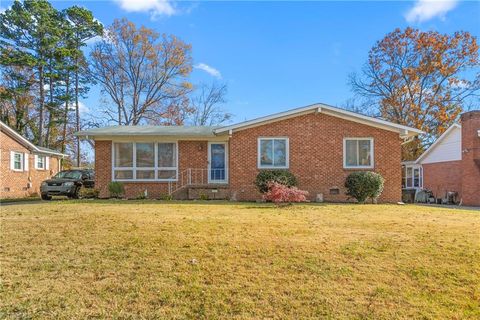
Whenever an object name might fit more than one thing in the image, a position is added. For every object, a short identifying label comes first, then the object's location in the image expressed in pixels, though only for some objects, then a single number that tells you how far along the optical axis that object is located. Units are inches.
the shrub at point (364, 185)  555.5
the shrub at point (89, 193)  615.5
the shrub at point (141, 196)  608.1
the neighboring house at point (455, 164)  711.1
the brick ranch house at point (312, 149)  593.6
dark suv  643.5
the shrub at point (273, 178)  554.3
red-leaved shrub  462.8
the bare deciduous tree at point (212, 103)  1466.5
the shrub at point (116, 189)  606.5
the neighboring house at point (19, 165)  793.6
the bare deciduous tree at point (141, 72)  1275.8
